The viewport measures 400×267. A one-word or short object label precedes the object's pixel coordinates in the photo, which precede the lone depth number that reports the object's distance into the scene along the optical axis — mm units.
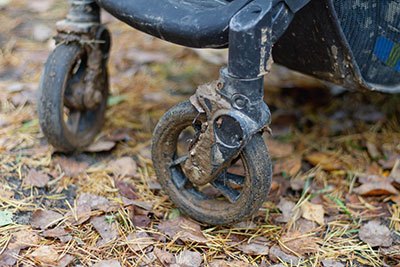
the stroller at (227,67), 1445
